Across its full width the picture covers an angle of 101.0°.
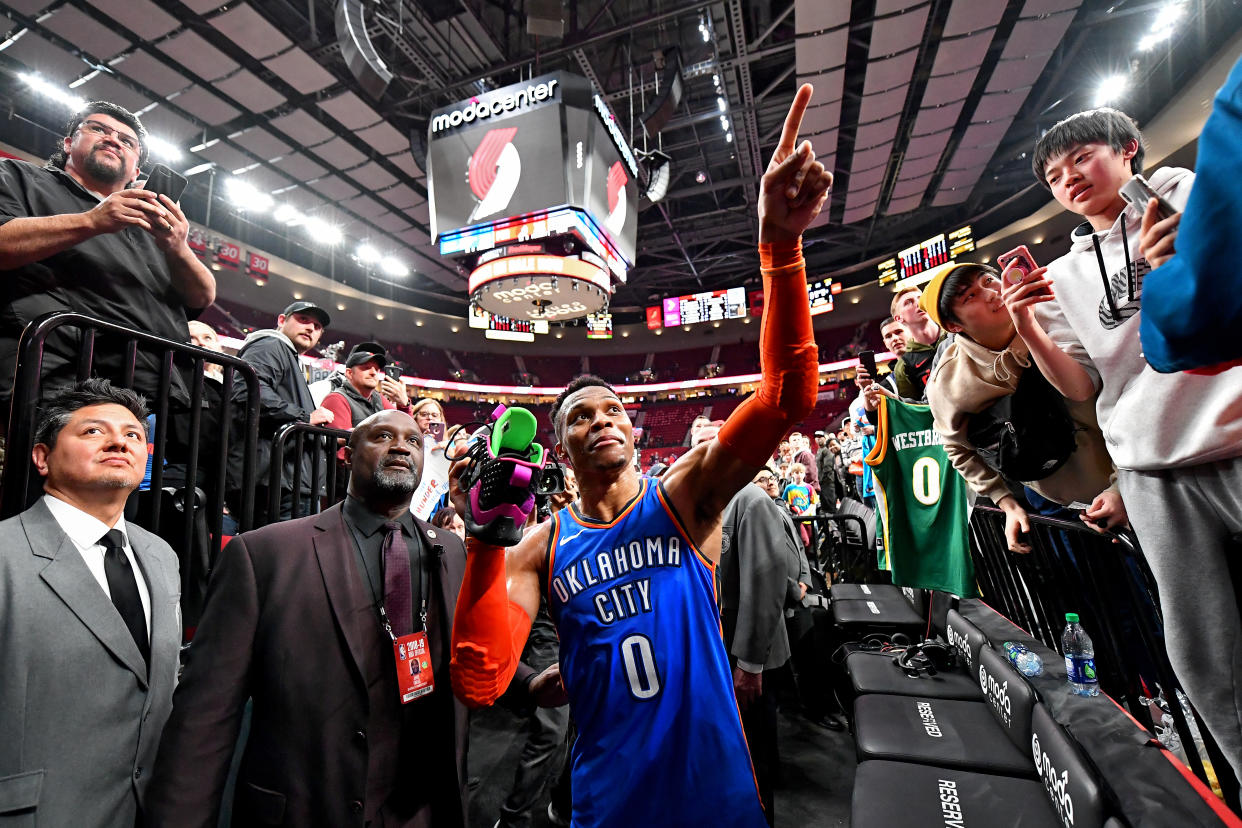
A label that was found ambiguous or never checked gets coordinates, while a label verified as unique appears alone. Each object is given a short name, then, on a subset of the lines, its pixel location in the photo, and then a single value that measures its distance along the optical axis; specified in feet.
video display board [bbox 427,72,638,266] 22.74
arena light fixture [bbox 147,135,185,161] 33.45
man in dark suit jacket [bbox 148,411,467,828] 5.10
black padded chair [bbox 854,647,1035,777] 7.13
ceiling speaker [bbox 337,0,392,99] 20.90
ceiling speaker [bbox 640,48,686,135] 28.84
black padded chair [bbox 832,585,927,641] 12.81
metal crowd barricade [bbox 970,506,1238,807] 6.20
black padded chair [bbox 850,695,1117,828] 5.56
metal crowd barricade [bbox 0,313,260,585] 5.71
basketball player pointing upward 4.95
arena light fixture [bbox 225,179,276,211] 38.14
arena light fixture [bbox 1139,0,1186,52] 27.48
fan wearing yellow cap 7.17
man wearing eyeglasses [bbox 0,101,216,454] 6.36
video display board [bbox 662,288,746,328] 69.21
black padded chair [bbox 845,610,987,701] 9.34
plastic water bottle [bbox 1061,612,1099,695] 6.82
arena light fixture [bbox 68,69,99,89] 26.61
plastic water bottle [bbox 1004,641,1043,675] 7.56
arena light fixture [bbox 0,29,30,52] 23.84
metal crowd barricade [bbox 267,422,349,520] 9.17
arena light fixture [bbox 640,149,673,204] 32.67
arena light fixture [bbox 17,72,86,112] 28.48
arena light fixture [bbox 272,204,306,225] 41.47
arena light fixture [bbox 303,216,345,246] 44.19
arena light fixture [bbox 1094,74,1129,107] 32.58
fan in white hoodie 4.82
